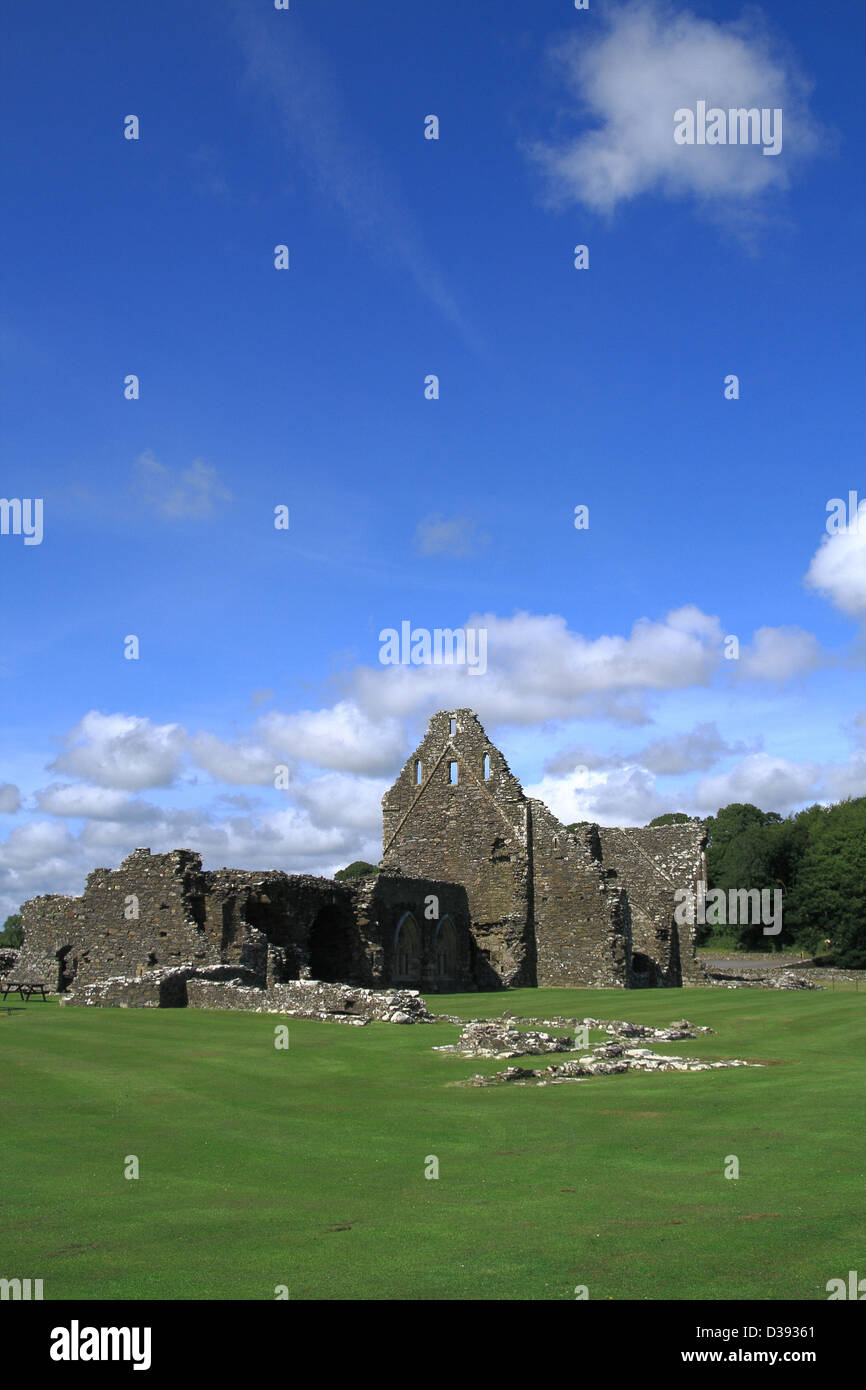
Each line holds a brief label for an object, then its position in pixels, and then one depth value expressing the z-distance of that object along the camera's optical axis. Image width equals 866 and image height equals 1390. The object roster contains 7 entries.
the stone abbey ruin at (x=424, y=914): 31.53
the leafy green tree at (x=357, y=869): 95.93
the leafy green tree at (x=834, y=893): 78.50
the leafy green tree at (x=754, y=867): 86.31
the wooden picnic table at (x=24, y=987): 27.93
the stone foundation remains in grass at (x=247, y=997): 23.66
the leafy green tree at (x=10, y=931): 75.24
